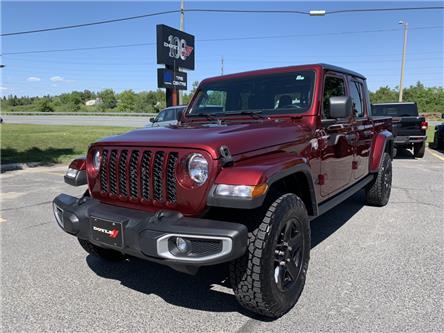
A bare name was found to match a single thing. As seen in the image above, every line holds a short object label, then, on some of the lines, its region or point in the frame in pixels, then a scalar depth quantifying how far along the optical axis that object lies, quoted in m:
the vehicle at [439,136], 14.83
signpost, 16.72
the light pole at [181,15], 20.59
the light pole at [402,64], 30.62
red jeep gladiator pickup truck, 2.47
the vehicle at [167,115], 13.20
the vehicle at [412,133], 12.04
